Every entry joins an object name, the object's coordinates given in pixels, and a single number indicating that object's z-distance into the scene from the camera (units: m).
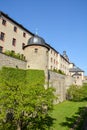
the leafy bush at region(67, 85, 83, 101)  25.77
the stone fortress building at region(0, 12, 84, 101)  17.92
